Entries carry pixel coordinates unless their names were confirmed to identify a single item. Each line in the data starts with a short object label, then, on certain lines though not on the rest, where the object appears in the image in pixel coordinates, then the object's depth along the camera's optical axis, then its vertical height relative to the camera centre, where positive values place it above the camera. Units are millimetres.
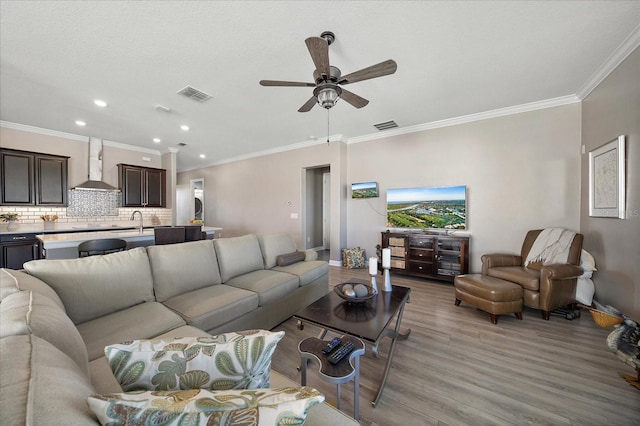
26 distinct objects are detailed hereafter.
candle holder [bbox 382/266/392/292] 2149 -628
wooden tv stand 3742 -712
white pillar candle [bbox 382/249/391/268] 2127 -432
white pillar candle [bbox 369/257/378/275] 2087 -491
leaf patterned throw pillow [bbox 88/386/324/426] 477 -430
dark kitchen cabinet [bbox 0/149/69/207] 4090 +577
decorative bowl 1850 -680
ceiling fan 1840 +1184
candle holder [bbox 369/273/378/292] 2082 -629
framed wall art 2422 +356
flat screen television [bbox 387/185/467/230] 3963 +55
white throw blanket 2816 -436
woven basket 1934 -898
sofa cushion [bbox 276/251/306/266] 2978 -615
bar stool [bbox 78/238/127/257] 2951 -463
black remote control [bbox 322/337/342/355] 1343 -792
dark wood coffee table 1519 -757
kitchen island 3010 -426
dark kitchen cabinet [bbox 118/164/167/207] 5473 +598
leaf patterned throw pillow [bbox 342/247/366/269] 4785 -957
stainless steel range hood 4878 +964
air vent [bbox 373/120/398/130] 4199 +1572
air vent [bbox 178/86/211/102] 3035 +1556
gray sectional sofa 467 -534
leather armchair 2463 -752
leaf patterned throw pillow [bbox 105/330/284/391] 663 -446
